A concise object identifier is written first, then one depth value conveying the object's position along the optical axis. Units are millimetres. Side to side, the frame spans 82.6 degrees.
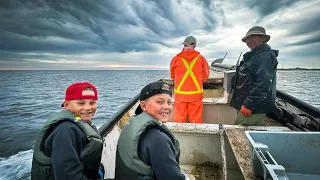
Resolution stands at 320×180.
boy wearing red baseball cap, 1361
